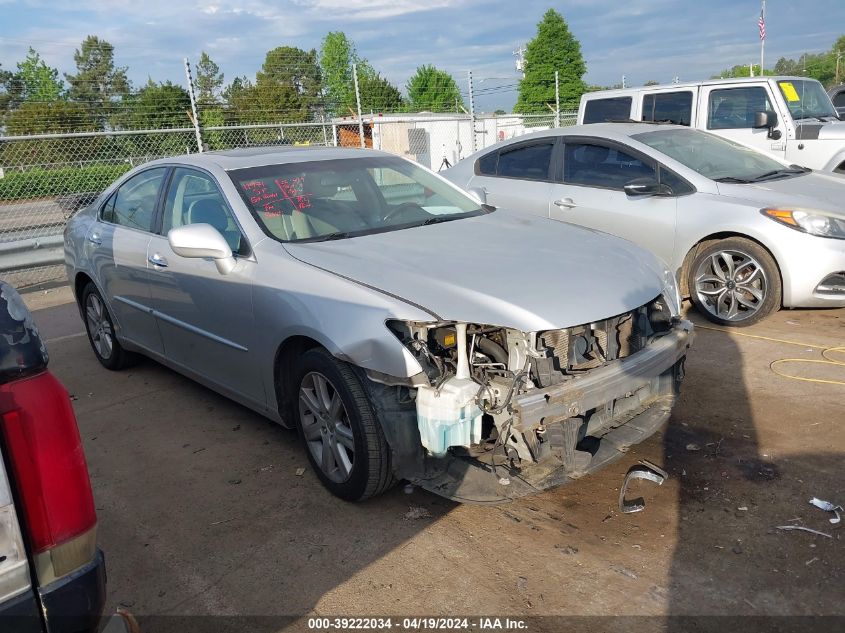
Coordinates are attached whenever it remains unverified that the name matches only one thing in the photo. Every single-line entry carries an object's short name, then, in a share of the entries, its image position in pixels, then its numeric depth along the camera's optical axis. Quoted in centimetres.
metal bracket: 330
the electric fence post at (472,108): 1423
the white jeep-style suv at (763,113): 866
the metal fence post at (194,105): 988
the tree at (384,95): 2945
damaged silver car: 301
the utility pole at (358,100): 1254
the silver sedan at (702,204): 553
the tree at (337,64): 1627
